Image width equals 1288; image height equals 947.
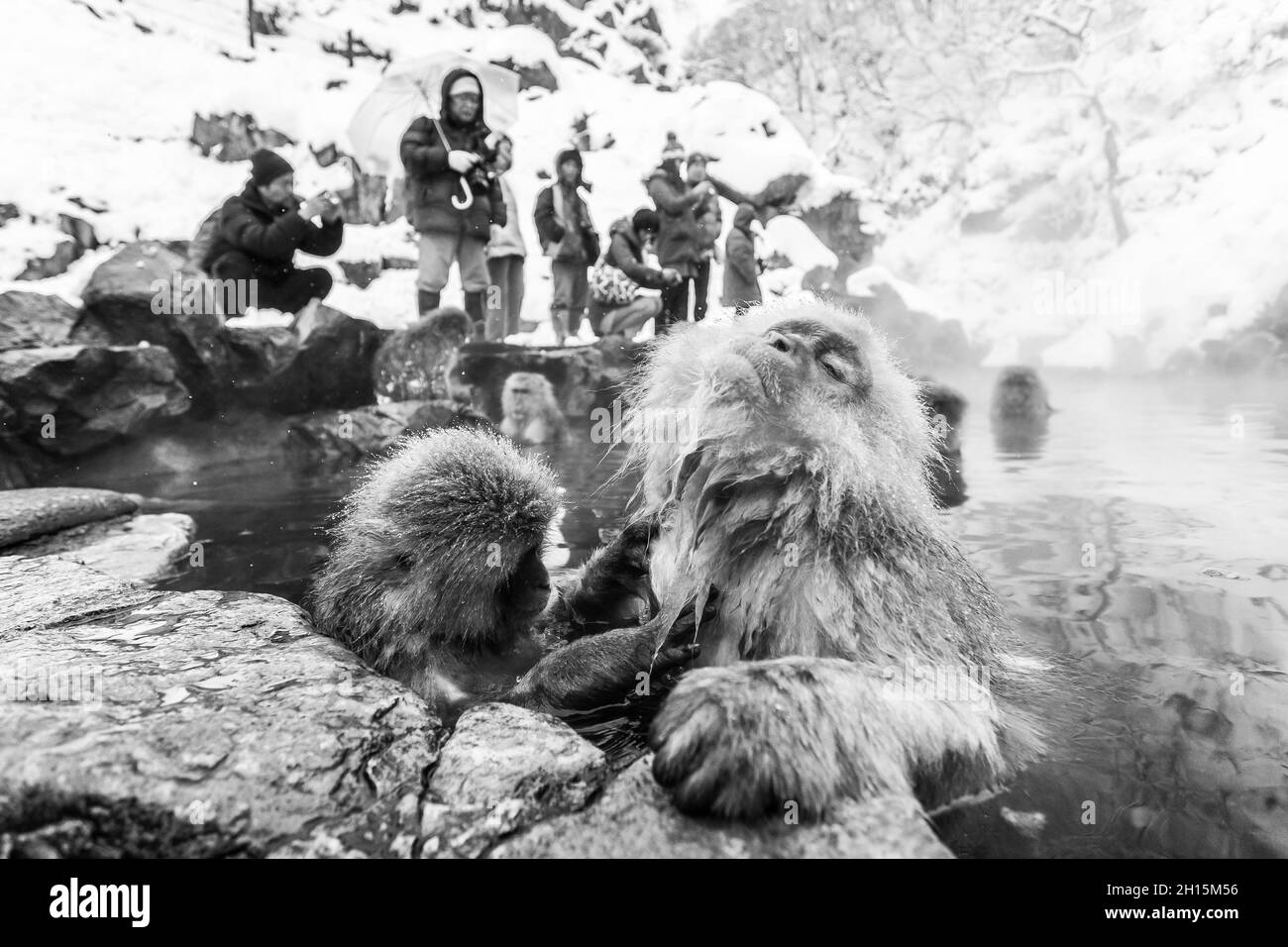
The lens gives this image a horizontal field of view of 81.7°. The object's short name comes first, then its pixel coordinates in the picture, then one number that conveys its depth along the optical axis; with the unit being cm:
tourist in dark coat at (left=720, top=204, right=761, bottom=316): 929
